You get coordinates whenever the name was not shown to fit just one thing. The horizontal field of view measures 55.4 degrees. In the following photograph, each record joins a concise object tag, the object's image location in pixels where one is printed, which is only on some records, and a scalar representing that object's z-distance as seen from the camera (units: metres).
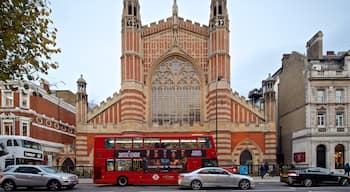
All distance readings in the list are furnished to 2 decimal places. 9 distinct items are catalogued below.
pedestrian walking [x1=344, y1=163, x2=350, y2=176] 30.58
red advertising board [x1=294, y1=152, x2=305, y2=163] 36.27
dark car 22.94
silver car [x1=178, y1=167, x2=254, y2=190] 20.12
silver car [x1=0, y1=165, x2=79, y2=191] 20.02
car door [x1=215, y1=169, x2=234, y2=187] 20.12
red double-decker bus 23.81
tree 12.74
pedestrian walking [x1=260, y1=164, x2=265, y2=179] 30.57
